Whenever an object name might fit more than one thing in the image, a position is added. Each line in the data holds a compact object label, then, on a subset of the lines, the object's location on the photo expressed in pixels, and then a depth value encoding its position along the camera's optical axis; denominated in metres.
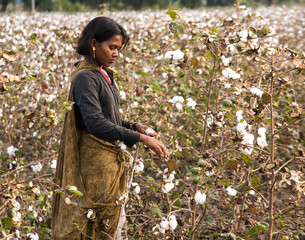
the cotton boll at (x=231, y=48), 4.95
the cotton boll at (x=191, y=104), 5.07
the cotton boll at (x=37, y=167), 5.40
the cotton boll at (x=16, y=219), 4.84
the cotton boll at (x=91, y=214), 4.94
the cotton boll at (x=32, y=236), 5.00
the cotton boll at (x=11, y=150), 5.76
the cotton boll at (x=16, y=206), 4.93
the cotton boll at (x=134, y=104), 5.89
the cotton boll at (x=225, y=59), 5.03
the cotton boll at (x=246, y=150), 4.83
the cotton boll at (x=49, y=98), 5.93
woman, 4.96
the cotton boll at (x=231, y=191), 4.93
